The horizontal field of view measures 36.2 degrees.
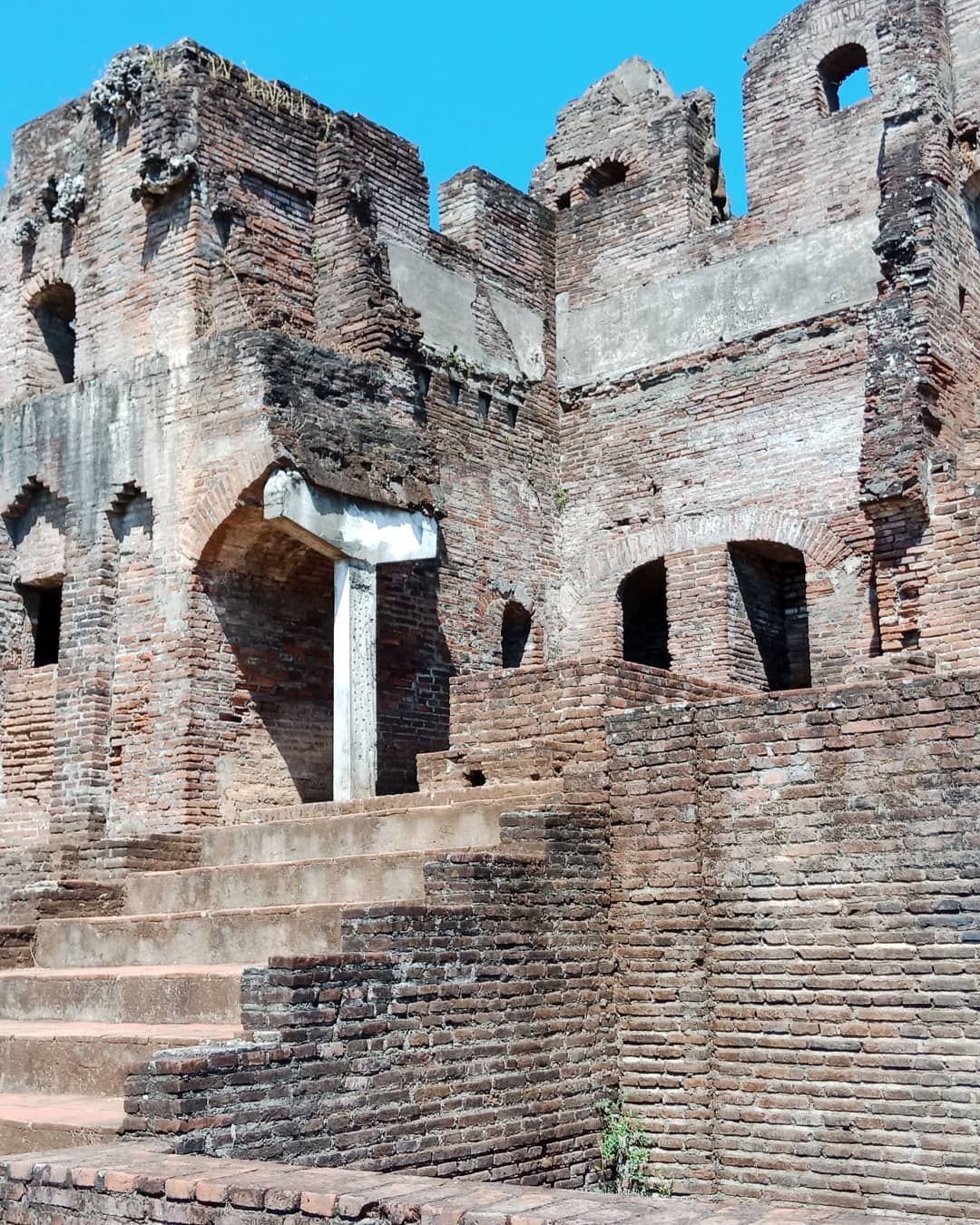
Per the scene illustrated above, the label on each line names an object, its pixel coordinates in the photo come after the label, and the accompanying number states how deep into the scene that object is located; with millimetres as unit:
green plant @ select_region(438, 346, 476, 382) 14102
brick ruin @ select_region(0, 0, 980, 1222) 7219
